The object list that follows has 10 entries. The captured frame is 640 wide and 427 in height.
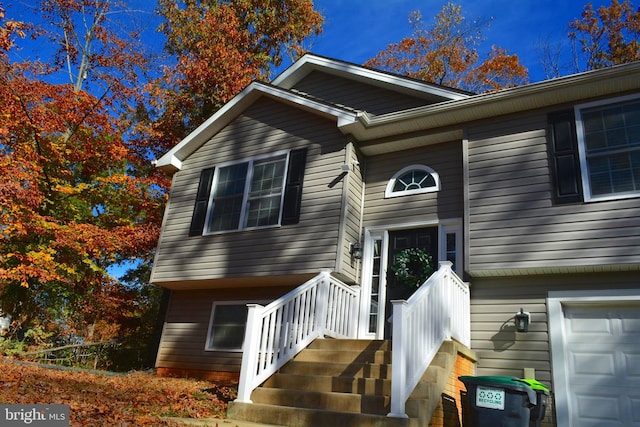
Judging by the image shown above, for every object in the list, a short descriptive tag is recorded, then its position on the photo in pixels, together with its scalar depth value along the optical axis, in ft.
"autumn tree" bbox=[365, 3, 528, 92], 62.13
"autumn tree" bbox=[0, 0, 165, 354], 38.73
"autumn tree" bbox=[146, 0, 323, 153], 50.90
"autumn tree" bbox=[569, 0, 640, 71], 57.00
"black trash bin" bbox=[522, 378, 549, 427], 15.49
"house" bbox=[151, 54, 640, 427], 20.01
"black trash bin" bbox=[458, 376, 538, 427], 14.47
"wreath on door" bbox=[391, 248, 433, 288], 24.88
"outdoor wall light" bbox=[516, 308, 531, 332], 20.86
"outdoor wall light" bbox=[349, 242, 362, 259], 26.32
